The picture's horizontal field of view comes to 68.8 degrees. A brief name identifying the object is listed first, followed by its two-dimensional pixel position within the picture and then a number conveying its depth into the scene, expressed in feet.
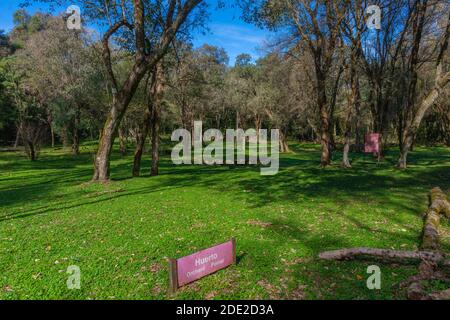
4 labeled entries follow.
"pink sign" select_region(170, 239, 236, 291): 16.19
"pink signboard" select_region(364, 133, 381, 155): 82.38
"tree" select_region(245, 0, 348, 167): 61.77
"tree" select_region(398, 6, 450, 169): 54.49
